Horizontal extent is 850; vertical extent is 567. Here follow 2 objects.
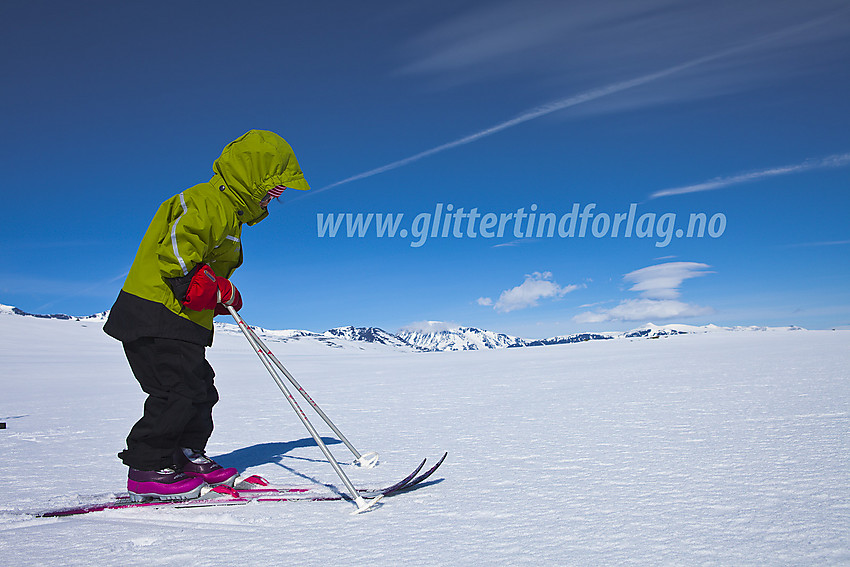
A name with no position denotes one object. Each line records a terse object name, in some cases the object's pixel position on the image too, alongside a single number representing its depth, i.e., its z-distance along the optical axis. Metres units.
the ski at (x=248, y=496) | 2.60
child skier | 2.78
